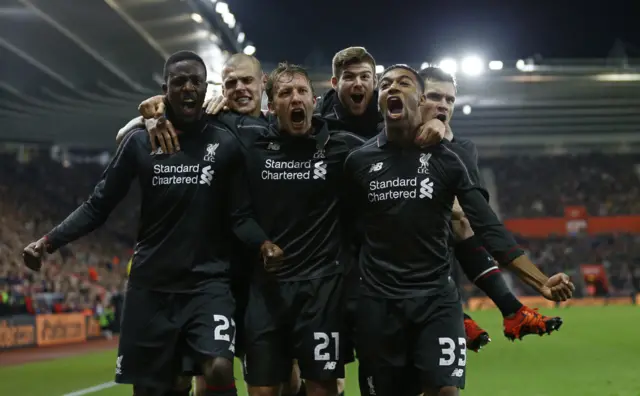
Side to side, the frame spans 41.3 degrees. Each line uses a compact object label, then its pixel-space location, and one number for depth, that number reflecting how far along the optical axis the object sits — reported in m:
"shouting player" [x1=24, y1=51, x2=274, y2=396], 5.40
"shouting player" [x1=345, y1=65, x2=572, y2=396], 5.17
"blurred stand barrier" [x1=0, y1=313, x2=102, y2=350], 17.88
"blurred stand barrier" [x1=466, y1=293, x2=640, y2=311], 28.12
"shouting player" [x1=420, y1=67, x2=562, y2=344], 5.98
